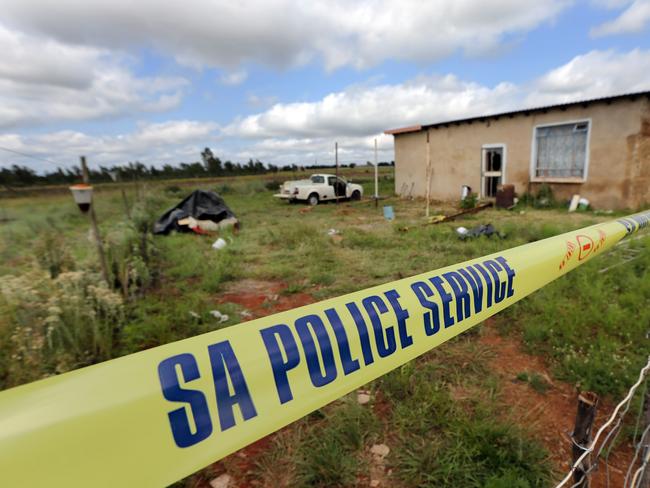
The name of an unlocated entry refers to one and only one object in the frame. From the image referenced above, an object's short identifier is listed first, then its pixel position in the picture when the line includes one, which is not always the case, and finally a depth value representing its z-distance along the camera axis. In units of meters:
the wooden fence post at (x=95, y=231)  3.90
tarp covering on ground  9.30
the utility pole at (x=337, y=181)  15.84
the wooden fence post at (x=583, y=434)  1.08
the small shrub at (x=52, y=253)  3.52
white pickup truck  15.35
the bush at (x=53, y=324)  2.25
